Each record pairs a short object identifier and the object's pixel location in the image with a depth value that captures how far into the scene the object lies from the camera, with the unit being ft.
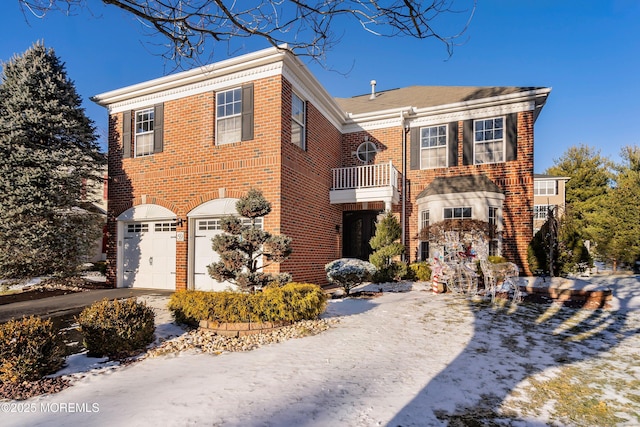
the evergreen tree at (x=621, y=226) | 51.78
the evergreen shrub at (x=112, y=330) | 15.05
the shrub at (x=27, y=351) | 11.90
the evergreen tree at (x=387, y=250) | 35.76
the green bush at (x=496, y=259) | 34.47
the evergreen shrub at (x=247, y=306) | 18.07
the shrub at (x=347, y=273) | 28.66
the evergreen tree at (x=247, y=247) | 20.75
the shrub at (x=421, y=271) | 36.37
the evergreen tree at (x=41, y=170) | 31.35
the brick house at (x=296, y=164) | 31.14
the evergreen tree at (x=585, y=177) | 87.10
